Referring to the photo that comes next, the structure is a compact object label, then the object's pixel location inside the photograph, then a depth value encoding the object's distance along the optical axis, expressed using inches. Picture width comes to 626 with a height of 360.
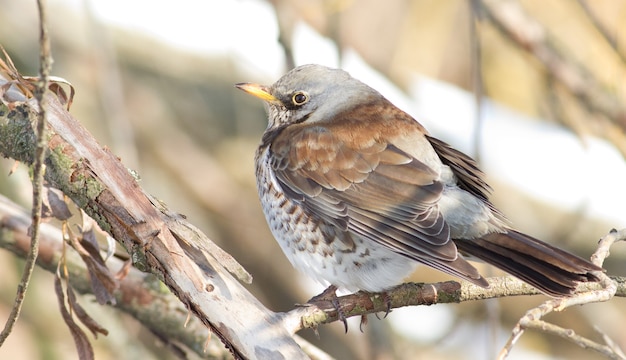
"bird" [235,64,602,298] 227.8
